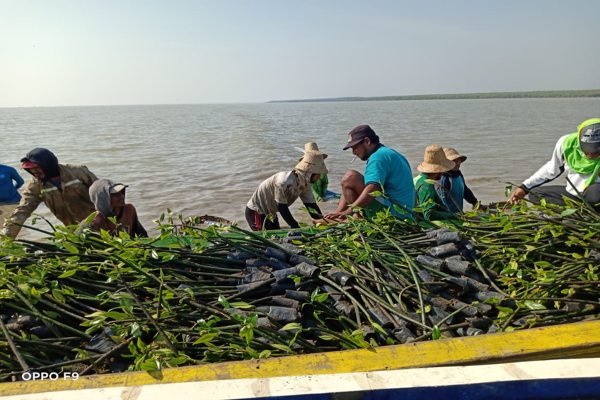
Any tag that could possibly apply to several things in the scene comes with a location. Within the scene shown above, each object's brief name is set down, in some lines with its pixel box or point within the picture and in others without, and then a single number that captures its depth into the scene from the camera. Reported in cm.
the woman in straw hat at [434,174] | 391
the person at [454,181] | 427
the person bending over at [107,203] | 359
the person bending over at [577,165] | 363
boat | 138
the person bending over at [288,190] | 462
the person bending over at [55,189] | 414
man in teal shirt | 398
